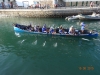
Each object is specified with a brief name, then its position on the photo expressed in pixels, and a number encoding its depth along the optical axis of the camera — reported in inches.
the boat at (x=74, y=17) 690.4
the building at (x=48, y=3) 801.6
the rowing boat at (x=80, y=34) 447.6
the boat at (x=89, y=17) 677.1
